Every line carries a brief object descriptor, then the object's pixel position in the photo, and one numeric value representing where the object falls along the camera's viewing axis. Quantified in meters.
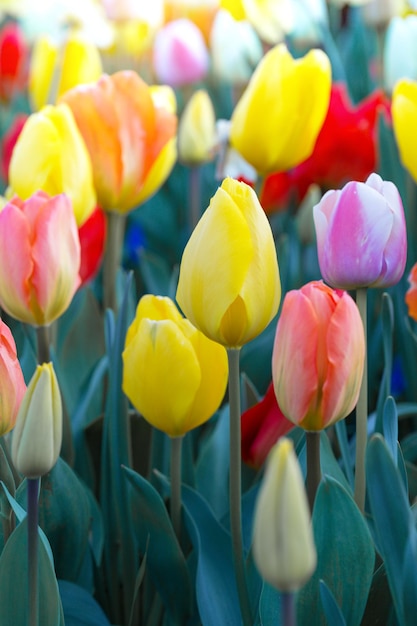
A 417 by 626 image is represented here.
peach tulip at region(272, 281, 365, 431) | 0.83
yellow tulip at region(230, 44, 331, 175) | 1.07
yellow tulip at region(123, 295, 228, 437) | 0.88
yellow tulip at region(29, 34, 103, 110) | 1.22
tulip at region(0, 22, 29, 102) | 2.22
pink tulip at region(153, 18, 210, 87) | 1.76
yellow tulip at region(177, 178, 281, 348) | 0.84
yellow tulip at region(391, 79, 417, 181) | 1.01
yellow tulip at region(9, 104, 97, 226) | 1.02
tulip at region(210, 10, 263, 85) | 1.53
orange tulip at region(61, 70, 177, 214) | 1.05
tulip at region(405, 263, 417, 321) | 0.96
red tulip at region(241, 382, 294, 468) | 0.95
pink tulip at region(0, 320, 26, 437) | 0.84
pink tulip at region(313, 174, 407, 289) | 0.86
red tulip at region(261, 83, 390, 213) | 1.29
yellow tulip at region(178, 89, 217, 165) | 1.28
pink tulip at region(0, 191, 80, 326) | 0.91
